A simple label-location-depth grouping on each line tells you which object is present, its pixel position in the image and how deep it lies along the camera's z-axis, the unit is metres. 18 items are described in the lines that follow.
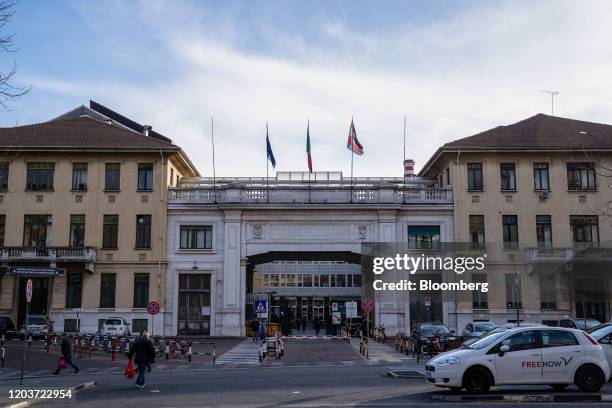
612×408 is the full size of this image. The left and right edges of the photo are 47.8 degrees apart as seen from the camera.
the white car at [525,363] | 16.06
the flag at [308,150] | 50.88
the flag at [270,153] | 50.12
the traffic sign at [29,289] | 22.97
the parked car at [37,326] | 43.31
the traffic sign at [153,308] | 32.61
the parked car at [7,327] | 43.09
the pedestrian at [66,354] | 24.84
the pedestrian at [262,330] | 37.36
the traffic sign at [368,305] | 35.51
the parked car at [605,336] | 18.82
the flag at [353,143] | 49.41
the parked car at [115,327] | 43.66
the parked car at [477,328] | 34.75
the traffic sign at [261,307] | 35.09
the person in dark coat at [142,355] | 18.69
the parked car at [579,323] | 33.28
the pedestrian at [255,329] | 44.87
